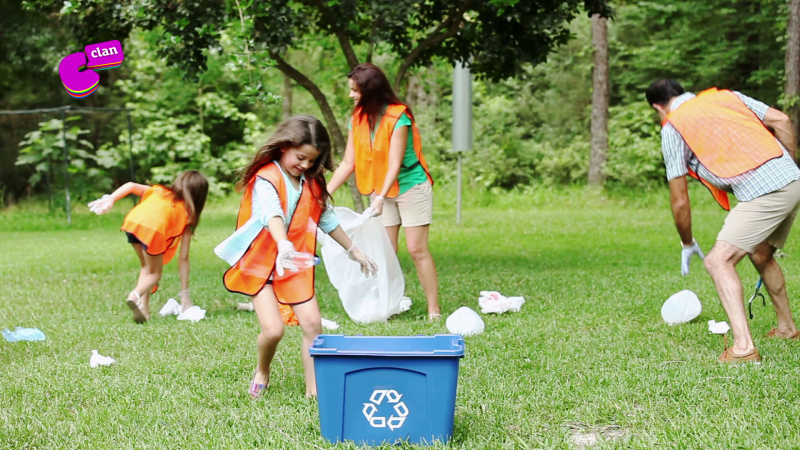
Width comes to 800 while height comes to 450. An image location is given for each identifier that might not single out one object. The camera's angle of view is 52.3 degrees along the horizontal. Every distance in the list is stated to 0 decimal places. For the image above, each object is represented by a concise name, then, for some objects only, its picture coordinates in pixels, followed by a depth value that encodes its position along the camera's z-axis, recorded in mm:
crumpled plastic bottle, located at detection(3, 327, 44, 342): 5402
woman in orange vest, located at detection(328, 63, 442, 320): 5859
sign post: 13477
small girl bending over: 6250
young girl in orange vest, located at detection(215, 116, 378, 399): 3877
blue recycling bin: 3100
